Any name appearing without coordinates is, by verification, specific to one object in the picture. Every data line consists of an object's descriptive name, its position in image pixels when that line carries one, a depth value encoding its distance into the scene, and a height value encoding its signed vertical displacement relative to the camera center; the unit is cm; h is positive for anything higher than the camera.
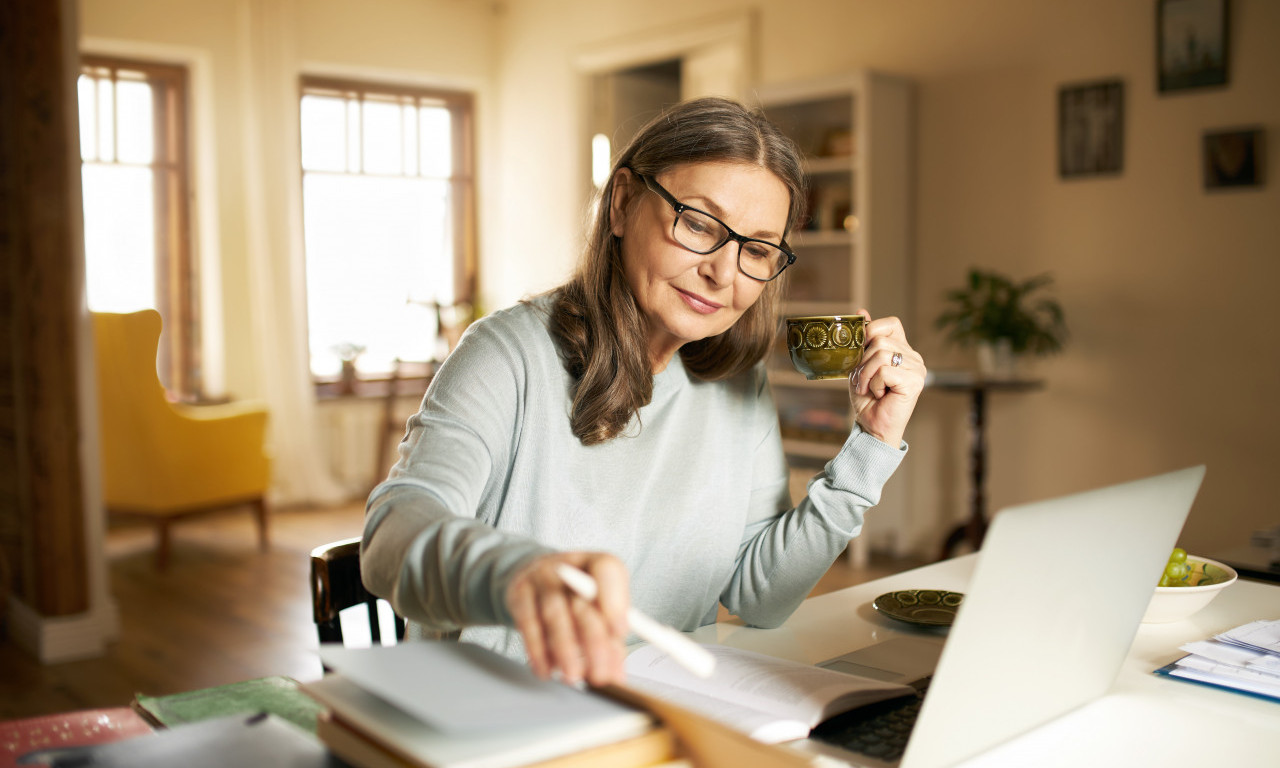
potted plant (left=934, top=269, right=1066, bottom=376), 378 -12
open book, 84 -34
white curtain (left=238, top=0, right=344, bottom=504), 546 +33
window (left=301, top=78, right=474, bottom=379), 592 +45
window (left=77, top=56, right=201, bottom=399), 516 +49
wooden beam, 306 +5
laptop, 69 -24
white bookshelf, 420 +30
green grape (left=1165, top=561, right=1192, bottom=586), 121 -33
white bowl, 116 -35
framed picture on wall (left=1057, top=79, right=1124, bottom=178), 380 +58
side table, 377 -49
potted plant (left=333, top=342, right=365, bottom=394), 587 -37
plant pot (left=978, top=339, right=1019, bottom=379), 385 -26
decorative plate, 118 -37
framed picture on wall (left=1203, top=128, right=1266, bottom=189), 346 +43
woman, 121 -13
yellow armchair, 414 -58
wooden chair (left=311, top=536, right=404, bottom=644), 117 -33
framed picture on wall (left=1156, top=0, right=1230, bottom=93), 352 +83
